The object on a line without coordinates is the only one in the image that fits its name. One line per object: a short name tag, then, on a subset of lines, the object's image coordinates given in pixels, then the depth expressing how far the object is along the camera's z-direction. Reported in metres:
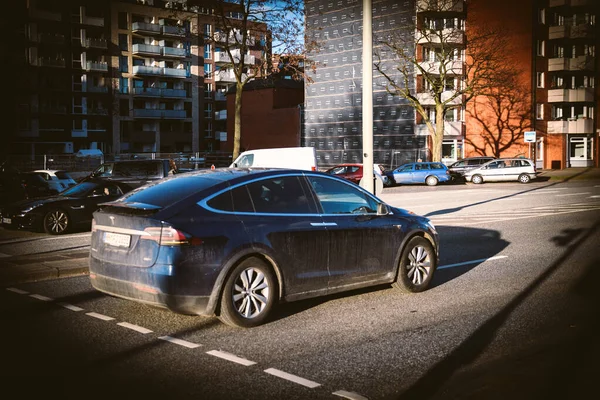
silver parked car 40.78
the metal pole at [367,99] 12.77
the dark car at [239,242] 6.08
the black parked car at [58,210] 15.31
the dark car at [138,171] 19.05
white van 22.08
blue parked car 40.69
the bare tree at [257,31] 29.70
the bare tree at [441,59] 47.00
